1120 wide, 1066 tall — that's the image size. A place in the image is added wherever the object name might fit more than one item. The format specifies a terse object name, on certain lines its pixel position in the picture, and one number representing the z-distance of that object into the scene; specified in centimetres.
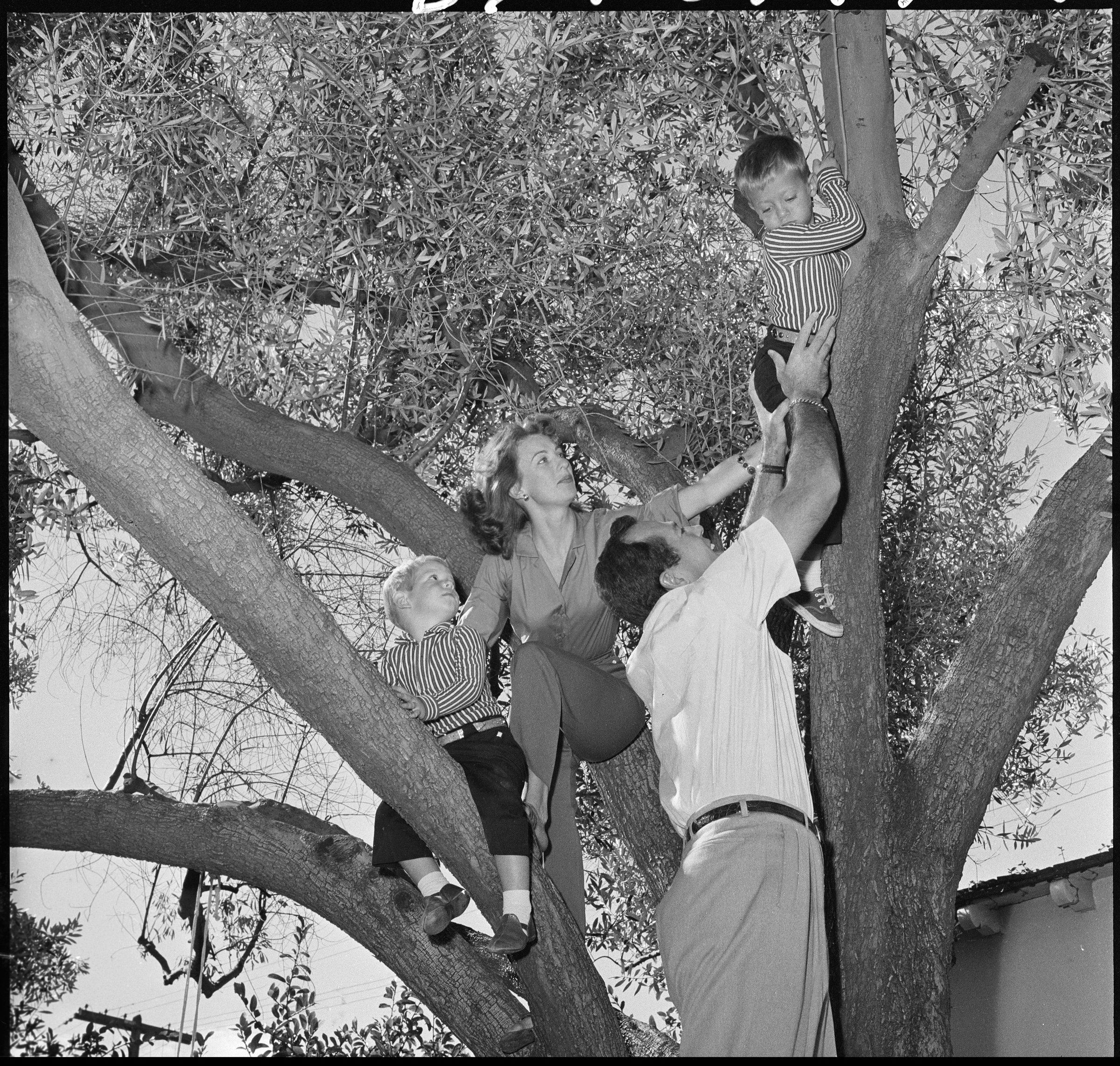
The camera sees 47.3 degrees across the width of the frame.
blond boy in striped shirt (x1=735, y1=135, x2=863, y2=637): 492
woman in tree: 462
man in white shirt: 310
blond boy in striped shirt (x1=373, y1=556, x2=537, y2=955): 425
